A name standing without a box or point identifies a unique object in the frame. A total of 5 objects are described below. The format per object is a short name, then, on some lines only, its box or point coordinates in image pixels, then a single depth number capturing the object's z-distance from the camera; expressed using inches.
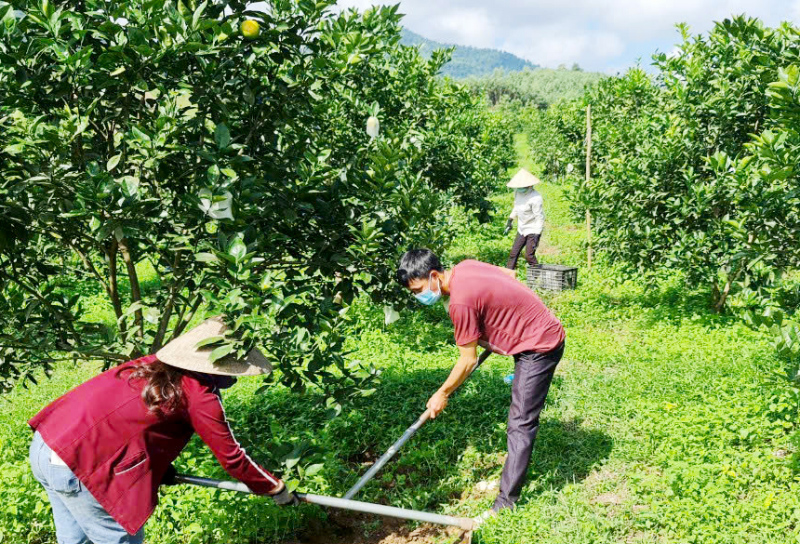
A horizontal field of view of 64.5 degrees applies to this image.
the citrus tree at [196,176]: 109.9
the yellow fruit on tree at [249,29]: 116.6
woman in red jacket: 104.3
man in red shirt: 145.5
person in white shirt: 361.7
